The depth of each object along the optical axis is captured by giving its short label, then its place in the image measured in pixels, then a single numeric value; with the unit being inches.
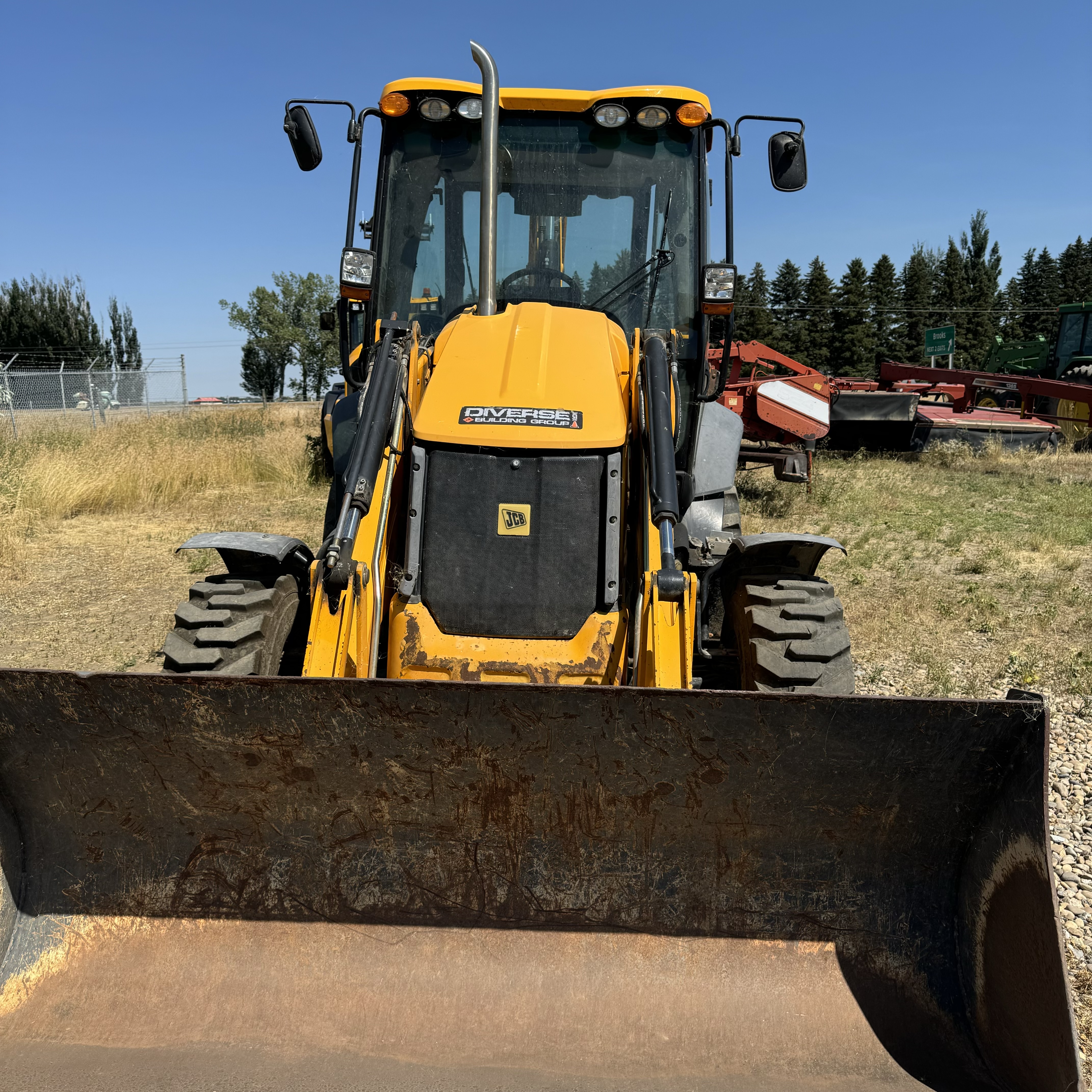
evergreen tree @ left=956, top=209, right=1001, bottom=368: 2261.3
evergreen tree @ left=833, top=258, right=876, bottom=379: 2158.0
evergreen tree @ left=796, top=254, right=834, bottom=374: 2183.8
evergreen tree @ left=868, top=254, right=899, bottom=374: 2233.0
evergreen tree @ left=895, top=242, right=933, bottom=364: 2221.9
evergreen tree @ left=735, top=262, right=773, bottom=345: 2110.0
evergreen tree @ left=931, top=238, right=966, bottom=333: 2252.7
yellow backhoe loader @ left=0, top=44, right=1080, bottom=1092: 95.6
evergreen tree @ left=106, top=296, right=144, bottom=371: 1953.7
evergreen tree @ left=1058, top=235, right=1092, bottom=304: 2192.4
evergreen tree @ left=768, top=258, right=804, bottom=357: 2172.7
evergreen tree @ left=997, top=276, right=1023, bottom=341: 2241.6
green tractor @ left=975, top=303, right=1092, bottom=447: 712.4
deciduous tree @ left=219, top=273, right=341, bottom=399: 1988.2
